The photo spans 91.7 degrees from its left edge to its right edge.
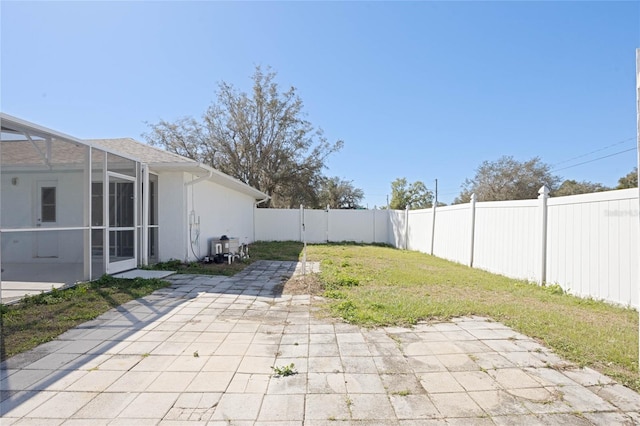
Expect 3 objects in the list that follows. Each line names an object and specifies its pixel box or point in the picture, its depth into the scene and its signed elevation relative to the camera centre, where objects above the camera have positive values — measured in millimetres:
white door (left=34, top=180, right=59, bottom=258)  7957 -89
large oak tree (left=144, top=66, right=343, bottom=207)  20766 +5176
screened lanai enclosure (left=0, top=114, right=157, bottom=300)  5852 +114
